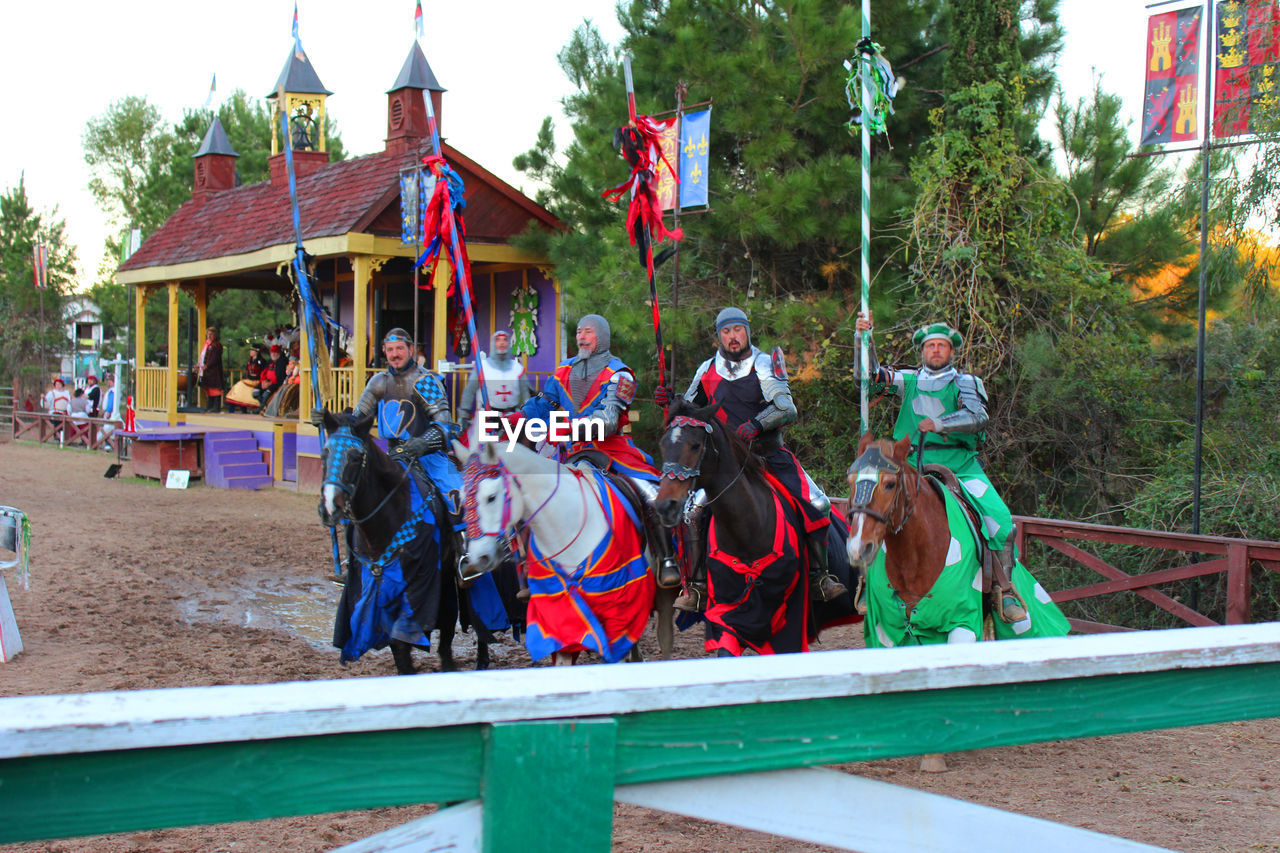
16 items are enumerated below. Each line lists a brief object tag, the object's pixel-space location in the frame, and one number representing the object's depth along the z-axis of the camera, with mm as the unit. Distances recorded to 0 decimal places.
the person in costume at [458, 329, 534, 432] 7020
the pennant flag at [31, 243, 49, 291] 32781
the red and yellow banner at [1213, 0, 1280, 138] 7996
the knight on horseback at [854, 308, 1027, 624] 5398
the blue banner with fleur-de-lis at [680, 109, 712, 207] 9180
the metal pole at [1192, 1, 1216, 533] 7539
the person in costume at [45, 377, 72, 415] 26875
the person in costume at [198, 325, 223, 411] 20250
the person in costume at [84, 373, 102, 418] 28188
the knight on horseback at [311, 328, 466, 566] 6473
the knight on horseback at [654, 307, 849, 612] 6031
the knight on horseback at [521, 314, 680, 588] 6410
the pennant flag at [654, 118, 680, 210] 9362
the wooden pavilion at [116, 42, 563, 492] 15930
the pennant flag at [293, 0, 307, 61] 9211
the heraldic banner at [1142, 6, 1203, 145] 8008
